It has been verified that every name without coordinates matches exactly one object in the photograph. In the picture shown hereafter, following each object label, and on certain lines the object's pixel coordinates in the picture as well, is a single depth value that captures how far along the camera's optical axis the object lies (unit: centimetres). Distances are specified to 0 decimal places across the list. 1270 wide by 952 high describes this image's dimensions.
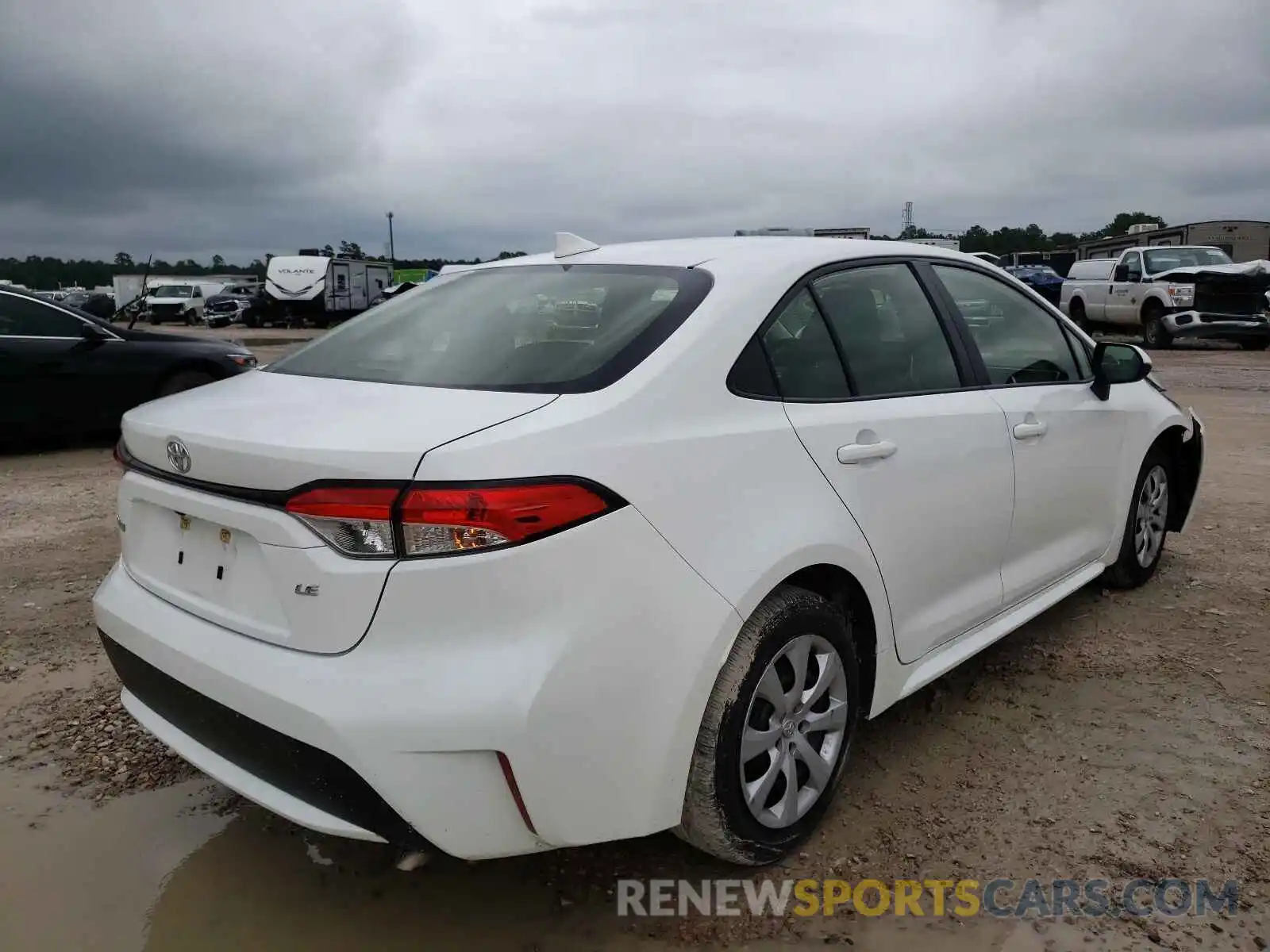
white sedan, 189
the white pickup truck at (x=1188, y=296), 1672
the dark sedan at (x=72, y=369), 774
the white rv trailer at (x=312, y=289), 3234
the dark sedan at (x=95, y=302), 3562
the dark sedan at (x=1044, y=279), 2955
